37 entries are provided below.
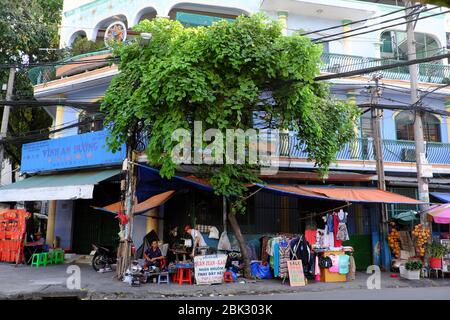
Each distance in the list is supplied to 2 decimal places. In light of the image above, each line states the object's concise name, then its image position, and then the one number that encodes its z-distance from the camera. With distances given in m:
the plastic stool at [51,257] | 15.04
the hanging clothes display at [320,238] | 12.27
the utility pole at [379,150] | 14.07
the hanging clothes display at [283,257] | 11.37
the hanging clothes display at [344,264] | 11.86
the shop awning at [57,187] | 13.09
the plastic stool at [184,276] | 11.21
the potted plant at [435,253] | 12.73
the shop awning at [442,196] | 14.53
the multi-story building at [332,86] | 14.45
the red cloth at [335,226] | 12.49
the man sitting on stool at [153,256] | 11.55
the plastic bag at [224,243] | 12.31
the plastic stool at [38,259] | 14.43
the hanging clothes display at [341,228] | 12.44
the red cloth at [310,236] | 12.32
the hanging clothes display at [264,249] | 12.41
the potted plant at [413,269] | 12.24
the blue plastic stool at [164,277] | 11.15
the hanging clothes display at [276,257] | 11.54
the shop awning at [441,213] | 12.60
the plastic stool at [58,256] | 15.25
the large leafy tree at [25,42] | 17.03
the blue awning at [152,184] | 13.05
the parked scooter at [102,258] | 13.25
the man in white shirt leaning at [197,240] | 11.80
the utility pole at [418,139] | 13.14
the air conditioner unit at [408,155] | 15.48
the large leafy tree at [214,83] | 9.73
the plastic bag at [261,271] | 11.95
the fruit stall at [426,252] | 12.48
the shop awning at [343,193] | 11.95
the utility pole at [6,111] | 15.96
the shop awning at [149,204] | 12.30
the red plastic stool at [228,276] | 11.42
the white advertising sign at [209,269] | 10.98
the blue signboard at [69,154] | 14.11
